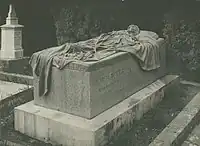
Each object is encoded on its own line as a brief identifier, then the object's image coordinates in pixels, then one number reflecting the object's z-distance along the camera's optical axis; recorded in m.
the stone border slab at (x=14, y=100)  6.13
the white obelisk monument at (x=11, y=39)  9.65
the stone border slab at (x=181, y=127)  4.47
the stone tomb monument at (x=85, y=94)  4.94
